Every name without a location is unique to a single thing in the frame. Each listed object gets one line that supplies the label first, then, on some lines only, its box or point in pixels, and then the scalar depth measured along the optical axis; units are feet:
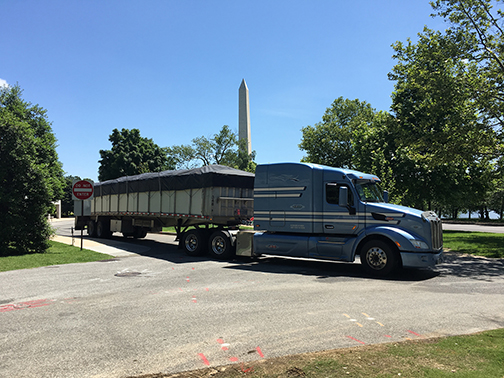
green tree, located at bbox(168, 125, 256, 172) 203.21
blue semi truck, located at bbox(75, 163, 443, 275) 34.65
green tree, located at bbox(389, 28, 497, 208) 53.52
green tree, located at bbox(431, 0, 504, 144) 54.39
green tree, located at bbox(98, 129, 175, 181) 185.26
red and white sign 53.31
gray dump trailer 46.78
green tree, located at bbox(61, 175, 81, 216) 276.62
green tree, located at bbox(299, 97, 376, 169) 146.92
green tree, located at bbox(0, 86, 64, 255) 48.88
